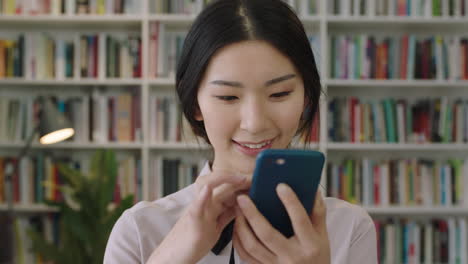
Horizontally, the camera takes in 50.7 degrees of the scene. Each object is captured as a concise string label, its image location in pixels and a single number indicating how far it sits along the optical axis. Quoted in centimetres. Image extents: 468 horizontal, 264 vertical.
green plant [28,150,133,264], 242
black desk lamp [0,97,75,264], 233
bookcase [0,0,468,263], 277
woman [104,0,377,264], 67
